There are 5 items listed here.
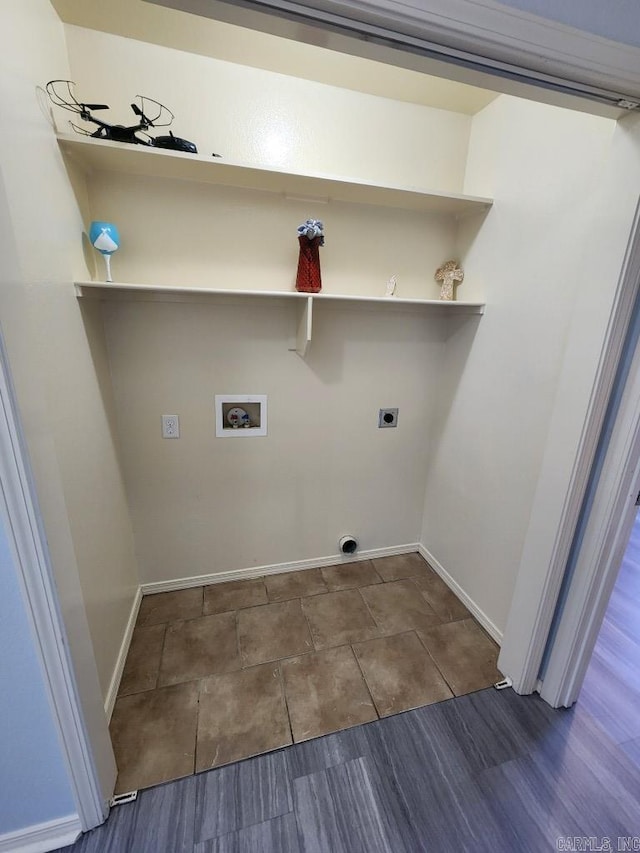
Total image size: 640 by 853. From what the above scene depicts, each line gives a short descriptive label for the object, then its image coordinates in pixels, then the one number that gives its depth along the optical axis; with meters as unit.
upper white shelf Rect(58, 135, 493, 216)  1.25
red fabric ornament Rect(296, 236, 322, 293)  1.59
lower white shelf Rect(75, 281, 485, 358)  1.37
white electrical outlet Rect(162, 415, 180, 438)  1.76
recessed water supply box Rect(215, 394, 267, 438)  1.82
